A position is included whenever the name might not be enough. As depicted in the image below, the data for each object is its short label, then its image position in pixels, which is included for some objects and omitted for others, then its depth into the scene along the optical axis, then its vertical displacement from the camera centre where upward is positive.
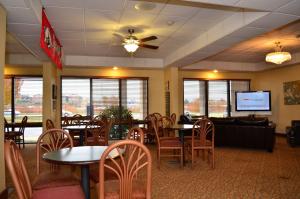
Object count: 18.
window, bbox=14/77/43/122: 9.05 +0.24
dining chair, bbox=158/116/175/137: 6.62 -0.71
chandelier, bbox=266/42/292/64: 6.67 +1.25
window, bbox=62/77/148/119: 9.21 +0.36
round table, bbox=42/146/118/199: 2.34 -0.51
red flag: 3.99 +1.11
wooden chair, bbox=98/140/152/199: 2.09 -0.57
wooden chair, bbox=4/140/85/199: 1.99 -0.67
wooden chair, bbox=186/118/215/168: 5.05 -0.71
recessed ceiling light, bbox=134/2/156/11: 4.28 +1.65
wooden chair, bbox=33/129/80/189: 2.59 -0.77
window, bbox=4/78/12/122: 8.95 +0.26
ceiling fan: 5.39 +1.30
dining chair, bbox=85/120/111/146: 5.51 -0.60
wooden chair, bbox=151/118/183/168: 5.03 -0.74
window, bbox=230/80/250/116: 10.84 +0.76
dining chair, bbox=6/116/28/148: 7.09 -0.81
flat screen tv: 9.80 +0.16
